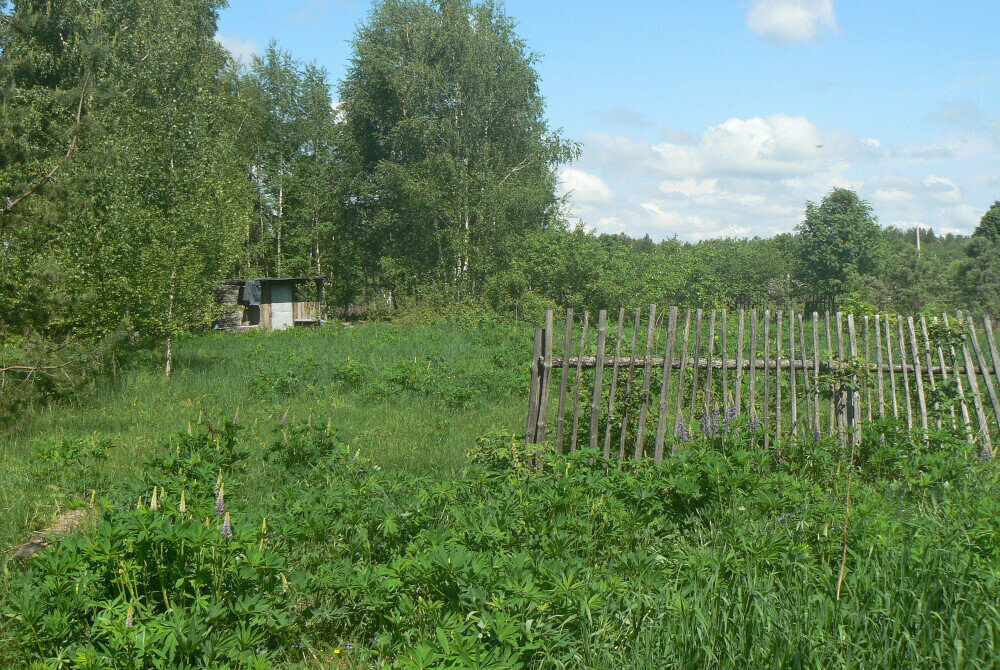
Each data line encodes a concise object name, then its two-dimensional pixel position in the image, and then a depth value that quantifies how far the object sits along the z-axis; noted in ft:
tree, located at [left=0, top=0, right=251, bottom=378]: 29.73
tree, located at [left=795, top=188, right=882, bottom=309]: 157.99
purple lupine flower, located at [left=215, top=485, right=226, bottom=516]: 12.03
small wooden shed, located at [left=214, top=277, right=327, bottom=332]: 105.19
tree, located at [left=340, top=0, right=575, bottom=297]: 92.84
